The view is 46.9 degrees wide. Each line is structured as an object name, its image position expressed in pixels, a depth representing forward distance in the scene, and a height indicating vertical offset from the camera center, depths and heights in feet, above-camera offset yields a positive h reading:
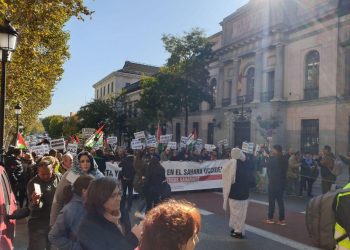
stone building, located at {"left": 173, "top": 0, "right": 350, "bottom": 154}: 80.86 +13.69
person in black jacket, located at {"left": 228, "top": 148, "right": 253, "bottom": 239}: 23.95 -3.83
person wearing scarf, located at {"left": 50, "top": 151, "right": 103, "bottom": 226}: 13.97 -1.84
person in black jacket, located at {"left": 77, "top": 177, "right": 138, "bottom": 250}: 8.71 -2.01
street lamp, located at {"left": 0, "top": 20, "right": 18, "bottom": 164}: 24.63 +5.16
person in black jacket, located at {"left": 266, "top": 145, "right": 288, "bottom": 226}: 27.61 -3.08
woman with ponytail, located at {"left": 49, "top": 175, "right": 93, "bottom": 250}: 10.12 -2.53
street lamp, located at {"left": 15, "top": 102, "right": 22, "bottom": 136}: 66.04 +3.20
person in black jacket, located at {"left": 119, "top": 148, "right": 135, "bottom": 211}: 34.65 -3.77
